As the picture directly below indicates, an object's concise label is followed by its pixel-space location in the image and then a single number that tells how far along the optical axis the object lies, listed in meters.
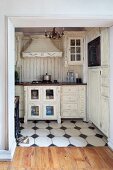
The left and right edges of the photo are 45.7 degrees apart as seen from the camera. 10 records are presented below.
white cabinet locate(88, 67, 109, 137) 2.52
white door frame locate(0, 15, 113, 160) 1.97
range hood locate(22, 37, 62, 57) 3.68
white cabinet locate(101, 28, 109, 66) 2.44
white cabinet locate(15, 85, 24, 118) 3.52
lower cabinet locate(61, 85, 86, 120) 3.55
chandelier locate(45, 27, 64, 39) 2.93
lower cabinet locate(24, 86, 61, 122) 3.48
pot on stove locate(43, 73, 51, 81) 3.75
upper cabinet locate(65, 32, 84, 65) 3.65
